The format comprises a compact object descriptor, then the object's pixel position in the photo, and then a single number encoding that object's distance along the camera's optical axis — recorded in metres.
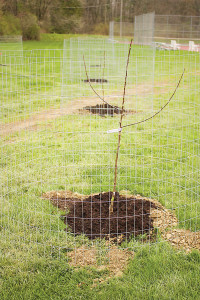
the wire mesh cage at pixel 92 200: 3.06
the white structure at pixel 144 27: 13.94
